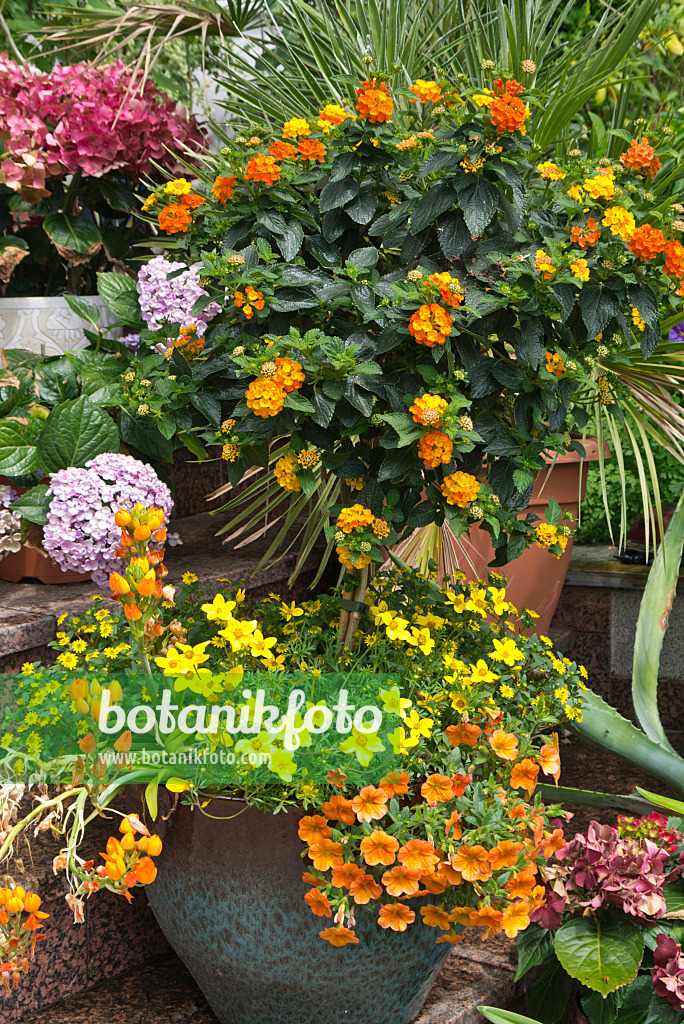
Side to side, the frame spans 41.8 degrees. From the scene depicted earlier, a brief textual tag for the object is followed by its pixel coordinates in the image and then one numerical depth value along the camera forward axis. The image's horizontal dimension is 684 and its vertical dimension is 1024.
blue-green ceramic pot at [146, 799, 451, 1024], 1.00
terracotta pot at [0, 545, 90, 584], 1.55
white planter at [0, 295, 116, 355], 1.87
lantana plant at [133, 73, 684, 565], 1.02
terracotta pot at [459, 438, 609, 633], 1.91
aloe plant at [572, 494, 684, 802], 1.39
